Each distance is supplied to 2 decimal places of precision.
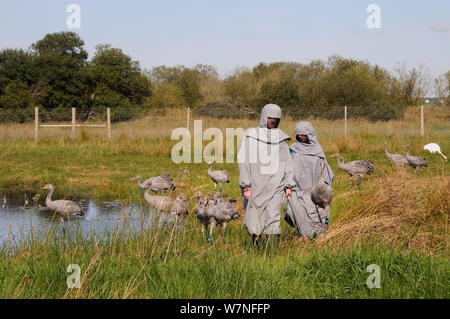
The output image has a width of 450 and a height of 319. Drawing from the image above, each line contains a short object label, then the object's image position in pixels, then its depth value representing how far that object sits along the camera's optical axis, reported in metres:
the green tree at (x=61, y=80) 33.41
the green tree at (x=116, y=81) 34.66
